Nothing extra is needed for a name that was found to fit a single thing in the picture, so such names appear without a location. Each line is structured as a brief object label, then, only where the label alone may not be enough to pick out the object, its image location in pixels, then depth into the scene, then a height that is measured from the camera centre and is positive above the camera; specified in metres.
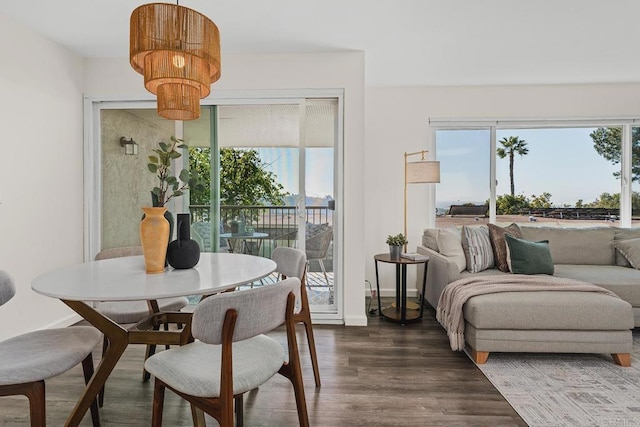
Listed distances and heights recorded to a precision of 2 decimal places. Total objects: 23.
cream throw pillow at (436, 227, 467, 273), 3.38 -0.40
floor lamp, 3.68 +0.32
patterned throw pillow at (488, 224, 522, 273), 3.39 -0.37
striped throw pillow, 3.37 -0.42
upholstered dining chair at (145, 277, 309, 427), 1.21 -0.61
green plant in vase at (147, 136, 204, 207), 3.31 +0.20
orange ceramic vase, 1.83 -0.19
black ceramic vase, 1.89 -0.24
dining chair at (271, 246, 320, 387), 2.22 -0.44
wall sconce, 3.73 +0.57
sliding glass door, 3.56 +0.23
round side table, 3.39 -0.97
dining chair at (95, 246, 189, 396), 2.18 -0.65
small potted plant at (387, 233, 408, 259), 3.54 -0.40
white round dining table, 1.44 -0.35
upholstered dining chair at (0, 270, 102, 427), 1.36 -0.63
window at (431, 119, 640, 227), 4.36 +0.38
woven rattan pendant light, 1.62 +0.68
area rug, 1.92 -1.10
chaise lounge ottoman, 2.53 -0.83
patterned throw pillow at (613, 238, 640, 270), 3.48 -0.44
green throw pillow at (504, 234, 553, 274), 3.23 -0.47
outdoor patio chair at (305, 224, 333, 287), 3.61 -0.39
